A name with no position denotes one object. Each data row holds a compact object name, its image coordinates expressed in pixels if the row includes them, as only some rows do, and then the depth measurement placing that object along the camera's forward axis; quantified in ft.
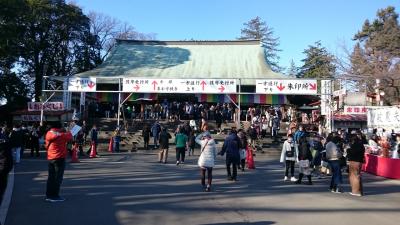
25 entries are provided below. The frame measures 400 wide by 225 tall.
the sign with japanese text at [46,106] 90.58
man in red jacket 31.27
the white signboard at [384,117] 70.85
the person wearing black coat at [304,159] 44.60
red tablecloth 53.83
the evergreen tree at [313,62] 206.22
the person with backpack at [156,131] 85.35
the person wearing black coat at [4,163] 22.22
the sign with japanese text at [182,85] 85.76
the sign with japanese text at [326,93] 88.53
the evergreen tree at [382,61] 118.85
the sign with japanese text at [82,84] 86.97
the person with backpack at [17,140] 58.44
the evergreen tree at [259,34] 247.50
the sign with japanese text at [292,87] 84.58
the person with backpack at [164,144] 61.31
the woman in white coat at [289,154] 46.44
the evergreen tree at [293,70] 233.55
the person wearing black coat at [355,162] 39.04
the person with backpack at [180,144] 59.88
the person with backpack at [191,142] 75.97
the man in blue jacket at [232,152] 44.93
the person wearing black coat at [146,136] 84.58
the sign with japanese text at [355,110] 106.63
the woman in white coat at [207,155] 38.09
